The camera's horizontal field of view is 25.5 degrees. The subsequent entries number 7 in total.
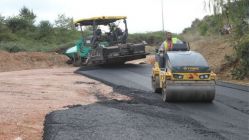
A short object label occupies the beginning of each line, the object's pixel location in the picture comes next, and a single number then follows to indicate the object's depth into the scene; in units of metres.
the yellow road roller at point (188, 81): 13.51
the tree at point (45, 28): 45.72
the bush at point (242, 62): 21.44
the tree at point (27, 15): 47.28
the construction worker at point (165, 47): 15.13
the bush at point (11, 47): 35.30
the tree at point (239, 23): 21.64
